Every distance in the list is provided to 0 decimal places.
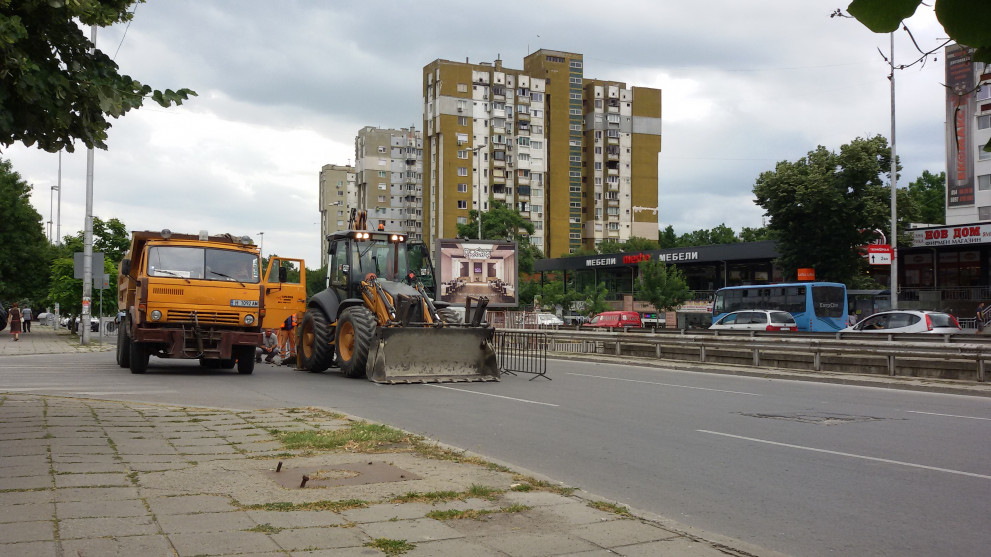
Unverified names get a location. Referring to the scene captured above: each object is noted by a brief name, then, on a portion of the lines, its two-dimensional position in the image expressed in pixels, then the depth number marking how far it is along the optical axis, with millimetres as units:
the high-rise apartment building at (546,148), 101375
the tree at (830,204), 44719
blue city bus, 37344
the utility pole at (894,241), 36562
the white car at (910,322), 25516
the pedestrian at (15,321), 36916
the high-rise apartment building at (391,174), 129625
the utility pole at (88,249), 31500
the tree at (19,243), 45469
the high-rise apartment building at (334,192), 157000
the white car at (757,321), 31172
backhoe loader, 16094
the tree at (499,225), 81938
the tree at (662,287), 60562
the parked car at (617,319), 45406
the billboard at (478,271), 38688
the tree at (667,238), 123688
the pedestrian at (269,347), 25094
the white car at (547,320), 48206
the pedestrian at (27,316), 50469
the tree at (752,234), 100700
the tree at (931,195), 83500
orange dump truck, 16656
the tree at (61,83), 7125
